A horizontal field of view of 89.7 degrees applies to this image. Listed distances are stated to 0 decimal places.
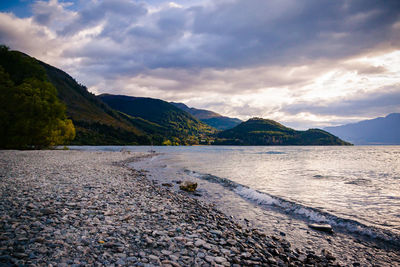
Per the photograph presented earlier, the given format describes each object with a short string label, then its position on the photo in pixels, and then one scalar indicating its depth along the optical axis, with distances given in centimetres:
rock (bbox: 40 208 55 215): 830
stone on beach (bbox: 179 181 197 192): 1967
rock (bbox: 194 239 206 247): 717
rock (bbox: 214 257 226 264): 616
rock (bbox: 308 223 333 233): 1095
